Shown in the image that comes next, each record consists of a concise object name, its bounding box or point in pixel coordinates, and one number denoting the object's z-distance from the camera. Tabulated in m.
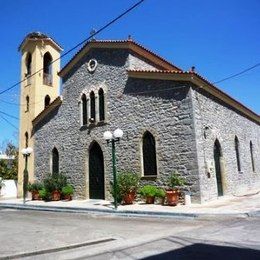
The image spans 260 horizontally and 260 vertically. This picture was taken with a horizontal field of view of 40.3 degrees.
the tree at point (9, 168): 34.38
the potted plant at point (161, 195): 16.41
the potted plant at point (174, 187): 15.73
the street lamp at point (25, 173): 21.70
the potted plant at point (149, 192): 16.56
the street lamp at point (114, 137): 15.71
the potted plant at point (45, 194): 21.81
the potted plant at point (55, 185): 21.72
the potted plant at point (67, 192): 21.33
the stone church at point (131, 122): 16.75
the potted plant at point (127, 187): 17.33
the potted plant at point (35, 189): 22.98
